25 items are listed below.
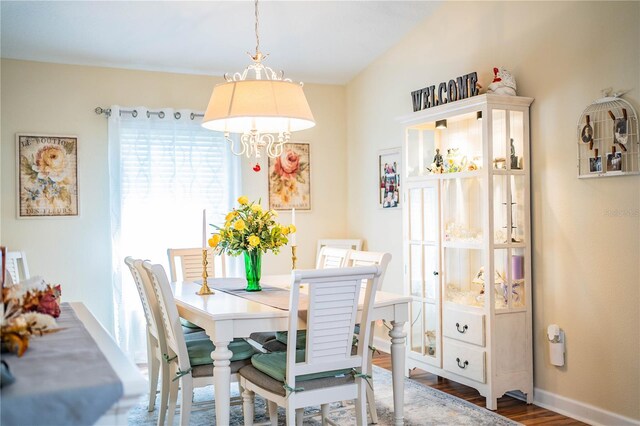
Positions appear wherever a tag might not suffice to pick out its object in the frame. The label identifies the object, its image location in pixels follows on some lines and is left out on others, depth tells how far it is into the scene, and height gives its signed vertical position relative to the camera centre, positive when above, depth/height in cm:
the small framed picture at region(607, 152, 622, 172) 336 +26
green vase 363 -31
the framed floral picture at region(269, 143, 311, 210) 581 +35
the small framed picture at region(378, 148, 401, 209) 536 +31
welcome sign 411 +85
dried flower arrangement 152 -25
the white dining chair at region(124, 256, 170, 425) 339 -54
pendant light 317 +59
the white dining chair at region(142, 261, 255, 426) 302 -72
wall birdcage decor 331 +39
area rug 366 -122
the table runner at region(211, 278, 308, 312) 311 -44
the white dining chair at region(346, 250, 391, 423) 334 -29
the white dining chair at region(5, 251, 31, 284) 438 -33
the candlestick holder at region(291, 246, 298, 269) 374 -24
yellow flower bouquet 351 -10
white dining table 286 -51
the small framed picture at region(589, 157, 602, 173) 349 +26
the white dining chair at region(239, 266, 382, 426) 274 -63
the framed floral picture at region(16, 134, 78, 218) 483 +35
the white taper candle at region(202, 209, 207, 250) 348 -9
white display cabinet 392 -22
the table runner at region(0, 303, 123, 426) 130 -37
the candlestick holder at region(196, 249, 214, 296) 351 -41
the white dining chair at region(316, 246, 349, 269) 407 -29
